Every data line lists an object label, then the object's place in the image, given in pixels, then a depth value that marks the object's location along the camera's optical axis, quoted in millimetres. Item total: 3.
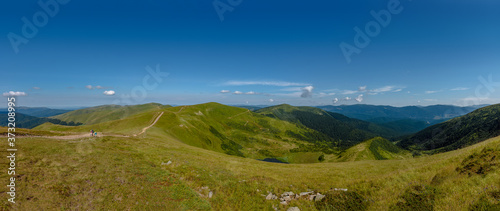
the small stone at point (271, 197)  17955
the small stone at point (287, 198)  17205
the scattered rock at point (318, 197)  16372
